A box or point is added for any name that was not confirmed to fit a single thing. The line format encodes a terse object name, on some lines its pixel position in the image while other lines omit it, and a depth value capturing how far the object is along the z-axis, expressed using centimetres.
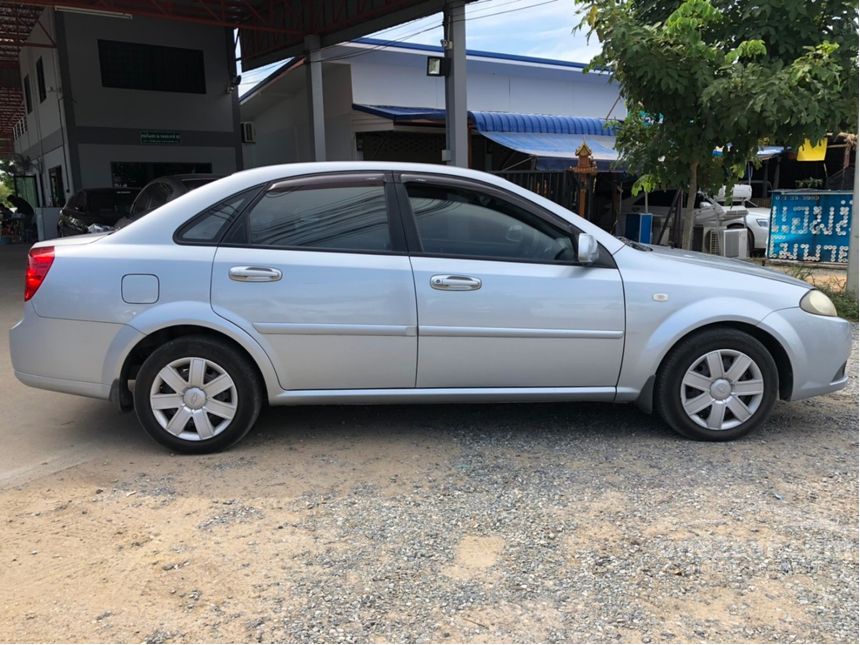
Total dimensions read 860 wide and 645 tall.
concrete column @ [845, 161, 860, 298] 784
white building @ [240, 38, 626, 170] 1778
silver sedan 393
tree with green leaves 664
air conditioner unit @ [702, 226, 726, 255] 1338
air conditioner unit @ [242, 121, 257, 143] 2106
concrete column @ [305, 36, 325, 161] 1673
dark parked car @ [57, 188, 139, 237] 1375
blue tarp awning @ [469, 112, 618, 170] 1700
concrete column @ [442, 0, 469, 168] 1227
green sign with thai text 1997
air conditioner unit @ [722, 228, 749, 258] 1341
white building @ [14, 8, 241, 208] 1880
